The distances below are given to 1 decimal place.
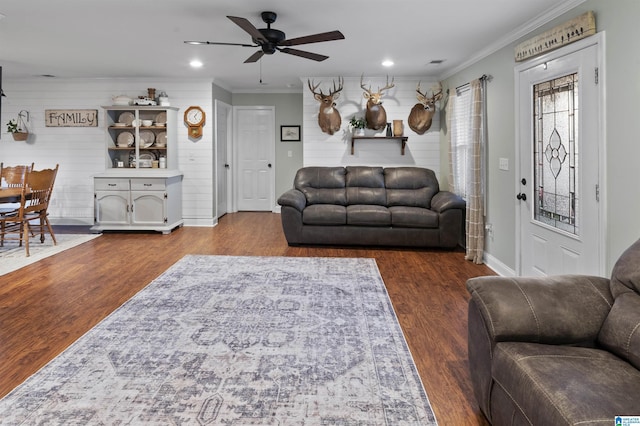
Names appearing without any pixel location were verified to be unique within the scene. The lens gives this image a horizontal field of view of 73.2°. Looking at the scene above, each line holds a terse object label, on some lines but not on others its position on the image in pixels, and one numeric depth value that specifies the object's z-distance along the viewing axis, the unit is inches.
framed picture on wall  327.0
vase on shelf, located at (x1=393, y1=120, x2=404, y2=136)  257.8
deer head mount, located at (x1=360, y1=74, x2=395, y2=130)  248.1
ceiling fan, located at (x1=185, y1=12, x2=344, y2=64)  137.8
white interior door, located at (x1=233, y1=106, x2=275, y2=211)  327.9
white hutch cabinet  250.1
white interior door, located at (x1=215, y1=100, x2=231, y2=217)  297.0
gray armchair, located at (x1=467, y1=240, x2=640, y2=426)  52.8
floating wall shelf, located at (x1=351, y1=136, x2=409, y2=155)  257.4
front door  114.3
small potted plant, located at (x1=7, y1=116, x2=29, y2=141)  271.7
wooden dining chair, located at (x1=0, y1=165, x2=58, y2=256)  196.5
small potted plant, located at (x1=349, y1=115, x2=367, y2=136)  255.1
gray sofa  210.1
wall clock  269.6
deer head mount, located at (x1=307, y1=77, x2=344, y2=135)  249.4
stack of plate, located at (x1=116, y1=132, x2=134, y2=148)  270.1
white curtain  185.5
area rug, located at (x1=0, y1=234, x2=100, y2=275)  179.2
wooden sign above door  114.1
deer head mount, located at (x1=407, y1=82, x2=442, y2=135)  250.8
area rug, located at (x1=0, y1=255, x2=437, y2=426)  75.1
